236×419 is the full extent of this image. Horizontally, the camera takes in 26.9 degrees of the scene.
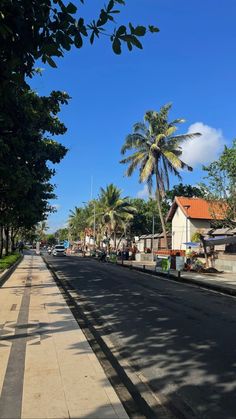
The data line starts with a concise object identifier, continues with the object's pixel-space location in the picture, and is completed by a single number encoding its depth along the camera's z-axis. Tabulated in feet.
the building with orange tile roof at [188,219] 163.84
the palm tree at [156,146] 151.33
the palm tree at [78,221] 384.27
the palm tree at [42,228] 450.71
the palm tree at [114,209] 231.09
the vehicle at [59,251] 232.73
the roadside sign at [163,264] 93.20
